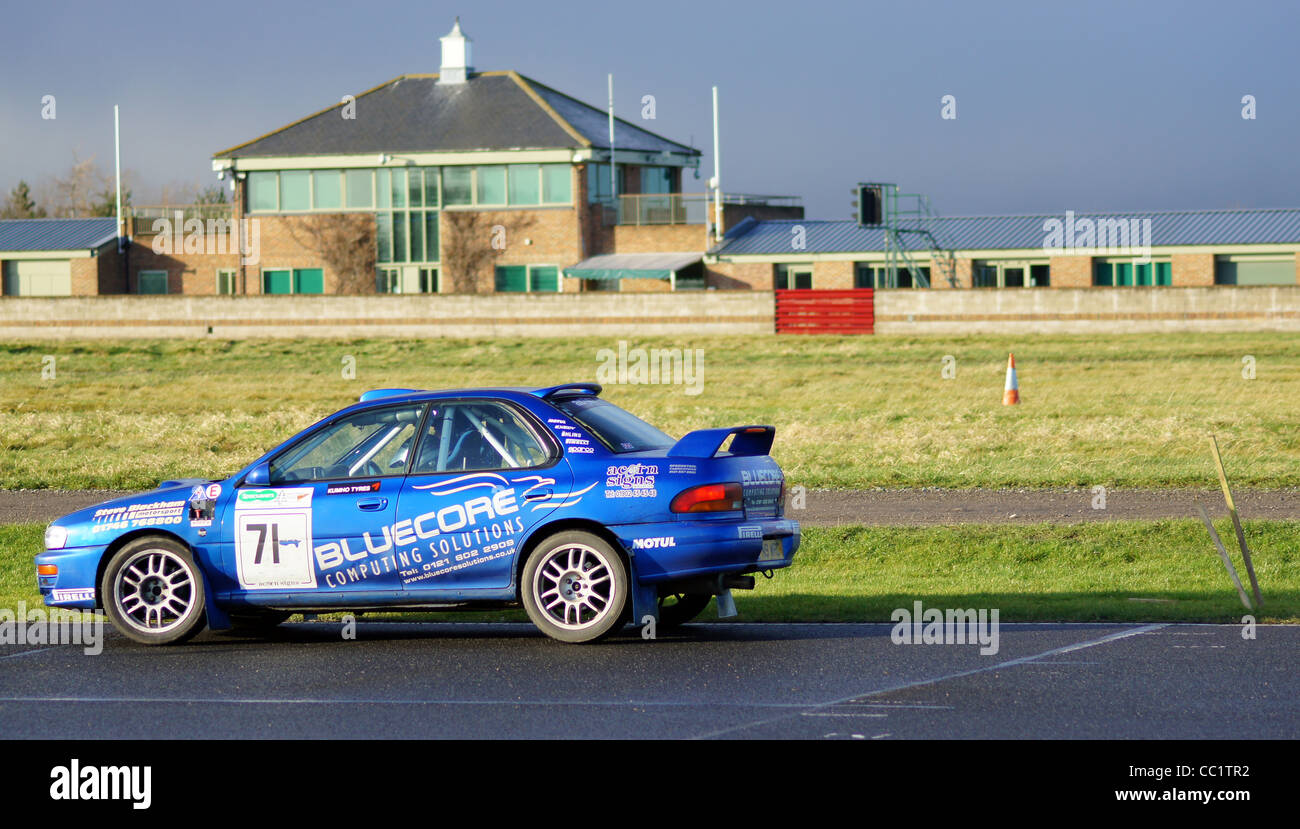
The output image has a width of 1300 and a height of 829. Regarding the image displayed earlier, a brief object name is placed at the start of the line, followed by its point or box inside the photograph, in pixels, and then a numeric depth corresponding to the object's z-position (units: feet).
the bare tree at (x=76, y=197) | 333.62
